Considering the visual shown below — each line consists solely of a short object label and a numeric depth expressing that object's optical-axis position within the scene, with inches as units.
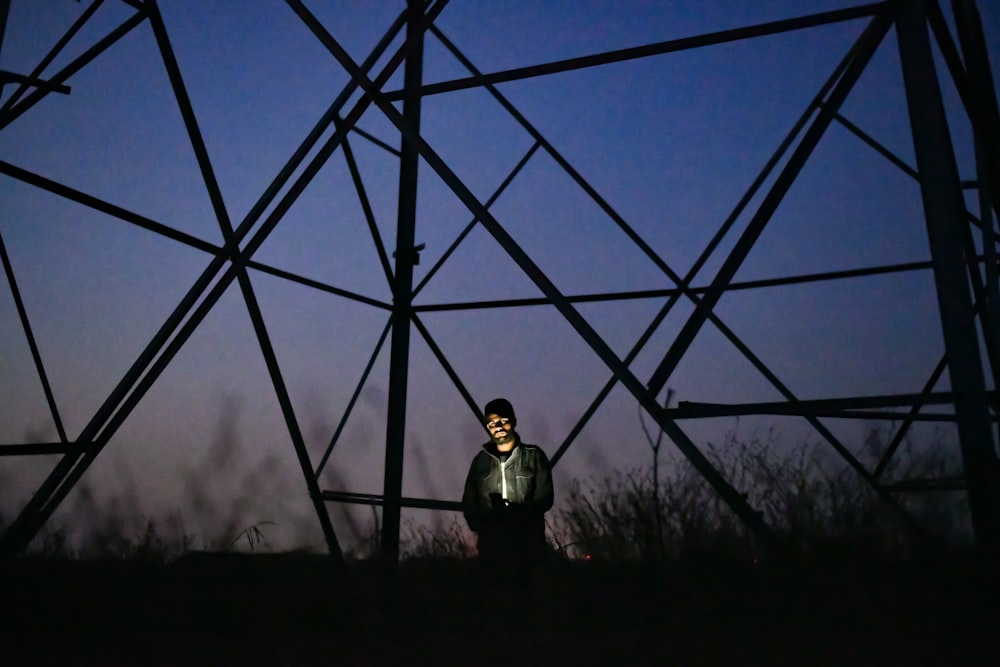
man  237.9
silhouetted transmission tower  197.2
